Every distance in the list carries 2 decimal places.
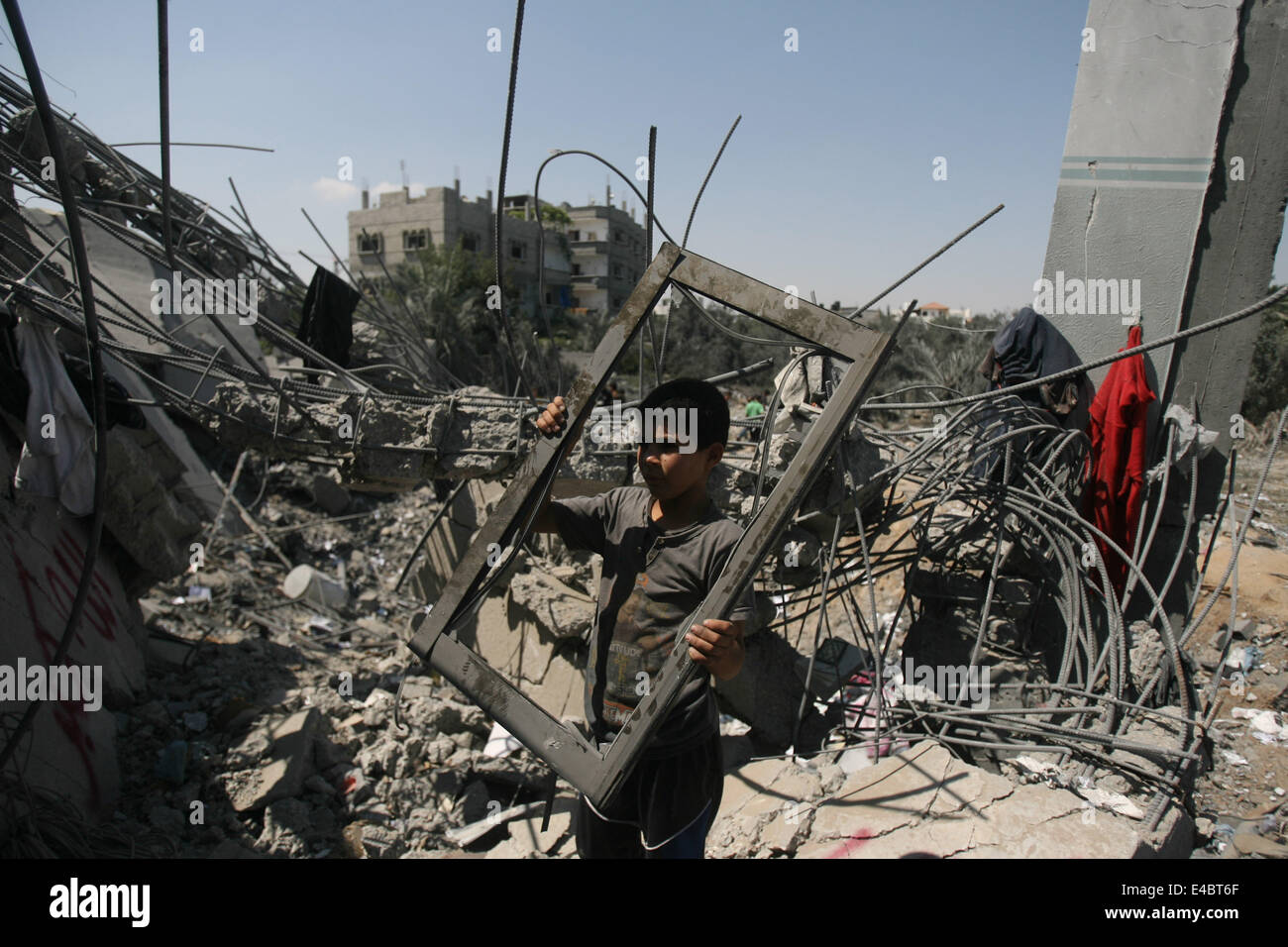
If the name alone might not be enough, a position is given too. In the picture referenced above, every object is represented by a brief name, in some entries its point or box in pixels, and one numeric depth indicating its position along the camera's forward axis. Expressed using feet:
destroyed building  8.76
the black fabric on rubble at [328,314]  19.53
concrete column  12.24
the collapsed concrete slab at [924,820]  7.30
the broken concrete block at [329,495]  31.76
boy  6.14
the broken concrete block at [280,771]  12.04
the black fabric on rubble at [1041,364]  13.01
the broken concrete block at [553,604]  14.42
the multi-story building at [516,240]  103.30
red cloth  12.41
